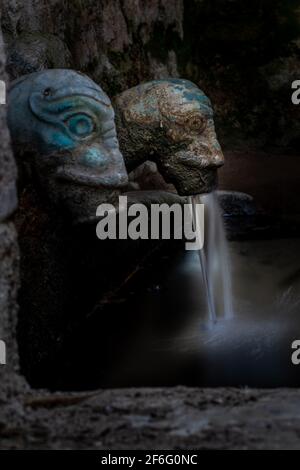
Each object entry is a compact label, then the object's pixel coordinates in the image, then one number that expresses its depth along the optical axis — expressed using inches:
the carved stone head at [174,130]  143.9
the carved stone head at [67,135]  123.1
